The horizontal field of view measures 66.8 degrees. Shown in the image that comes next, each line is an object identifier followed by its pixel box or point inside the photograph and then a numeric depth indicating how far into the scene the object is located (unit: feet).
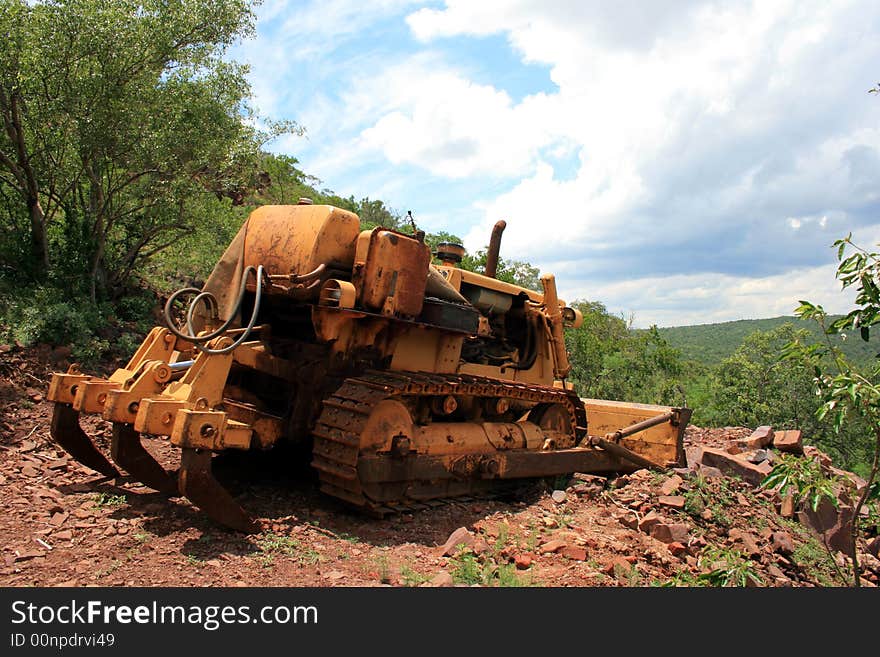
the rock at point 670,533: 17.52
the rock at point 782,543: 19.66
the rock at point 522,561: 14.53
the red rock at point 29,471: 17.99
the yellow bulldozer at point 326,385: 15.02
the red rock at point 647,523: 17.97
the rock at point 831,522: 23.21
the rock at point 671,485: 21.31
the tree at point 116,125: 28.53
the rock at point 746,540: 18.56
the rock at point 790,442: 29.76
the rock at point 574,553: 15.23
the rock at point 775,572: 17.45
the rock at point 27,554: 12.64
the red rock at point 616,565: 14.44
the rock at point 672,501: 20.33
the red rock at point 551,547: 15.65
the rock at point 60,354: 26.76
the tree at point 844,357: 10.39
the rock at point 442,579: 12.42
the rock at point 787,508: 24.61
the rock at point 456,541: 14.94
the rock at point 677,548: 16.80
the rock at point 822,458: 28.38
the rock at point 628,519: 18.45
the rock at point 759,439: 30.71
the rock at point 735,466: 25.95
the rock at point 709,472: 24.46
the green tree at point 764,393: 59.72
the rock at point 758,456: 28.66
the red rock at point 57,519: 14.43
